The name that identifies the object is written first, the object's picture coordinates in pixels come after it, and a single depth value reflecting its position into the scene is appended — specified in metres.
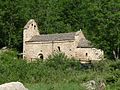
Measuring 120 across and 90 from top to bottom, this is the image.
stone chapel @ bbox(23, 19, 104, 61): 58.44
